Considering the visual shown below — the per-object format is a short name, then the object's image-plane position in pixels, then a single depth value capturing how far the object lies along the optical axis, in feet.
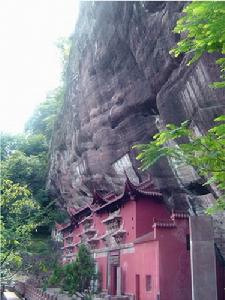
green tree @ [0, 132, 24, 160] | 148.19
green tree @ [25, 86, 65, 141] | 165.27
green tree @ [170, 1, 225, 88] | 16.56
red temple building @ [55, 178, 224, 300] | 52.01
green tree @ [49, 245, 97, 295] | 60.03
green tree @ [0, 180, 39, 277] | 29.62
